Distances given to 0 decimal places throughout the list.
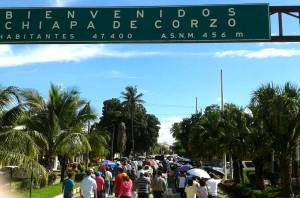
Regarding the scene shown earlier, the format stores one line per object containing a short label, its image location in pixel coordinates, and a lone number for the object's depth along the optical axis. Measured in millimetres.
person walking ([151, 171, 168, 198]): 13820
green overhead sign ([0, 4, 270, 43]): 10789
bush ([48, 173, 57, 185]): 23620
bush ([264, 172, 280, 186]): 23728
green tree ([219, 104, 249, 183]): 20062
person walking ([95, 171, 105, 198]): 14305
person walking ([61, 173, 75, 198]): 13391
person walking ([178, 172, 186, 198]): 16406
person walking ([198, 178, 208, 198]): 12133
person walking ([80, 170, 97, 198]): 12508
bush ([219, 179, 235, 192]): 22589
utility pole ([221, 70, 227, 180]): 28897
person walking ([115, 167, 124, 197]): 13688
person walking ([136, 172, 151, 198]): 13156
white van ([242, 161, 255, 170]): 37128
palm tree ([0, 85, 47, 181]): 13453
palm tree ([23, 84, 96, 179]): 23142
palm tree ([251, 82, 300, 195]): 14141
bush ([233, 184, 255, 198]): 16597
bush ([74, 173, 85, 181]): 28814
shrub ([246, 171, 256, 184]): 25828
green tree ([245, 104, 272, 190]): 17625
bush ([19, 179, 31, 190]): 19200
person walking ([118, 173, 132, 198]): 12359
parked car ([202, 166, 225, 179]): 29872
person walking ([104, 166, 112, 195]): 18077
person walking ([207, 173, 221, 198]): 13164
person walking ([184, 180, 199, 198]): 12508
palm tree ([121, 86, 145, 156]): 74875
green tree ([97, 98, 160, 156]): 74312
